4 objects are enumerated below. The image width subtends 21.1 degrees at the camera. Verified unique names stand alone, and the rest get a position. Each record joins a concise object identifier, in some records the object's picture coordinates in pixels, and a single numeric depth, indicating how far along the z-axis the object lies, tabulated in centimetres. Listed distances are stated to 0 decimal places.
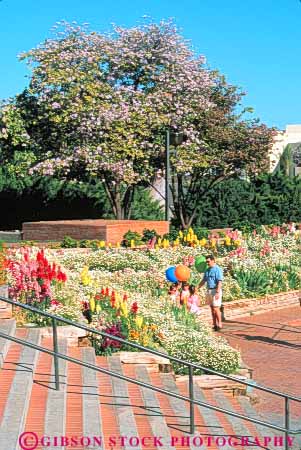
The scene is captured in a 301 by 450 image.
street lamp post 2372
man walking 1480
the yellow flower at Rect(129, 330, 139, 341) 1083
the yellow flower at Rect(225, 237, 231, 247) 2017
